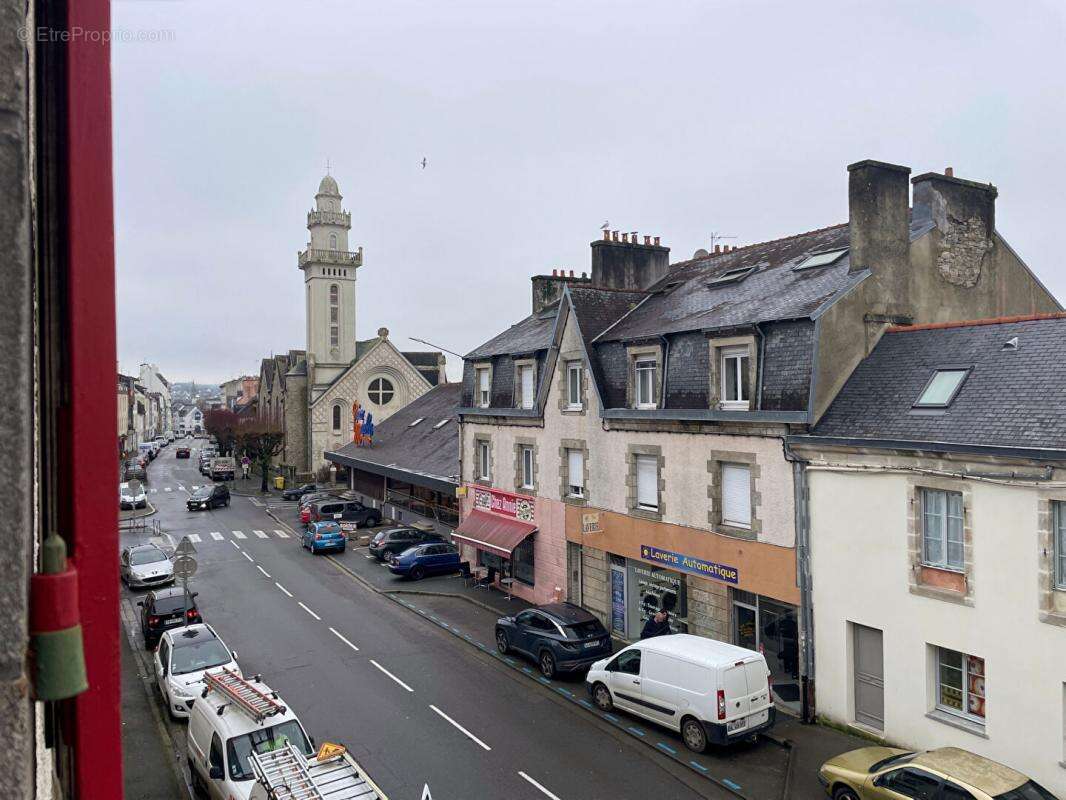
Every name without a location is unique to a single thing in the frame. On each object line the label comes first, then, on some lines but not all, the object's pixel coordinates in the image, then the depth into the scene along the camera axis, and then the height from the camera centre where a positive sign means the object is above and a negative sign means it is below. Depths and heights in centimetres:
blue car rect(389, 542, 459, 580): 2927 -602
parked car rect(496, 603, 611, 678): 1847 -584
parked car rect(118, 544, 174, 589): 2816 -592
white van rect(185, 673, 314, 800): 1139 -509
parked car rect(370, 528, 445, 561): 3195 -568
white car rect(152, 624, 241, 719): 1574 -550
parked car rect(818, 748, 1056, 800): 1027 -540
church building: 6216 +322
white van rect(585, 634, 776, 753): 1389 -547
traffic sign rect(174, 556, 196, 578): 1875 -384
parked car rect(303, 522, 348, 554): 3438 -594
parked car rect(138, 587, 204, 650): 2108 -571
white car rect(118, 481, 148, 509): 4548 -562
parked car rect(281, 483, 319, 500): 5446 -610
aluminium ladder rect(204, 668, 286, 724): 1182 -467
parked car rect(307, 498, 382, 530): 4078 -578
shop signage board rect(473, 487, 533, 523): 2552 -352
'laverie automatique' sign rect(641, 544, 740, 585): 1762 -400
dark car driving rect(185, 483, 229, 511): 4910 -586
